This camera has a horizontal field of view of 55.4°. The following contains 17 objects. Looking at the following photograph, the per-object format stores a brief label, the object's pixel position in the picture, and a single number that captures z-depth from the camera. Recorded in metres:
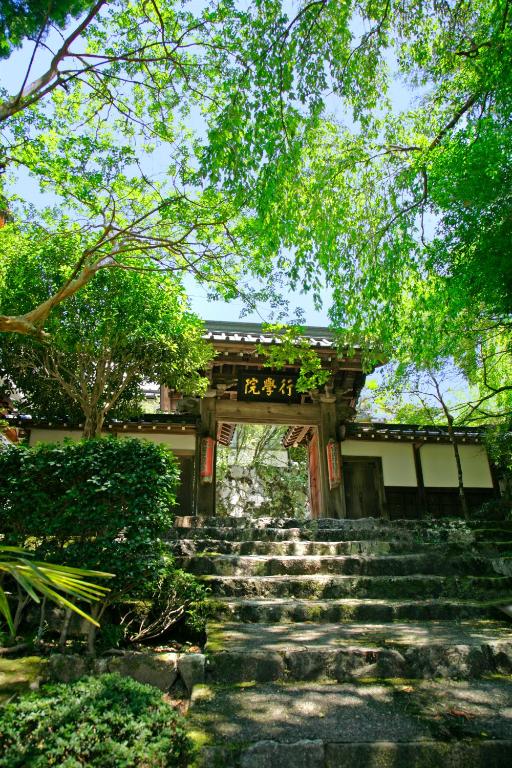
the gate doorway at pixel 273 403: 11.45
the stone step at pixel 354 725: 2.66
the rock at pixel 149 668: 3.72
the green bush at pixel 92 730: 2.25
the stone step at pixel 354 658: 3.71
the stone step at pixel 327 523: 8.67
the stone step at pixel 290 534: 7.51
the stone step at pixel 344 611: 4.94
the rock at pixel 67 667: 3.75
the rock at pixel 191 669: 3.68
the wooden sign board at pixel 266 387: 12.31
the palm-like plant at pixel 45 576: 1.74
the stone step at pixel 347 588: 5.54
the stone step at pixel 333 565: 6.05
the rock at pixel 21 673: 3.48
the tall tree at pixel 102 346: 8.23
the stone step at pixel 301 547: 6.76
